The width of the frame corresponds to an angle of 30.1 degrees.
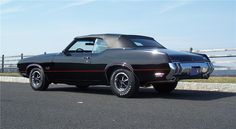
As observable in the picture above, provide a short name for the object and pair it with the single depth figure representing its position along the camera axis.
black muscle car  8.26
